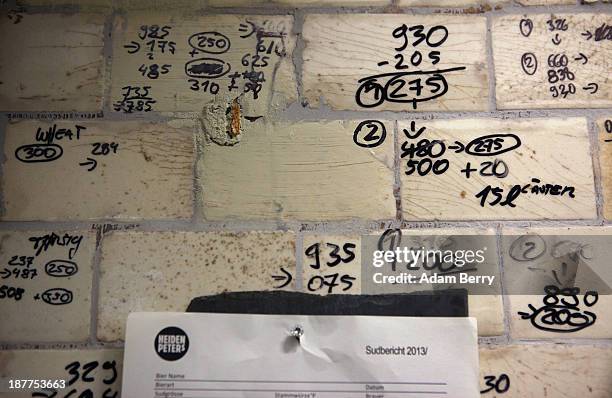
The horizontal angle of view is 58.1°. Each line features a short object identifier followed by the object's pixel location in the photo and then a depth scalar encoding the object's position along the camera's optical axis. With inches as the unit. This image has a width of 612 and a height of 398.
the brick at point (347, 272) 13.2
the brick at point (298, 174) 13.7
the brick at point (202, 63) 14.3
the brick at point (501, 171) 13.7
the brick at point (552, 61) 14.2
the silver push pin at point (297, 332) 12.9
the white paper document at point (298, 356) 12.6
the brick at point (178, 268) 13.2
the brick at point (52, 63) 14.3
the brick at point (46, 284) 13.2
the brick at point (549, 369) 12.8
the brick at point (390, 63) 14.2
